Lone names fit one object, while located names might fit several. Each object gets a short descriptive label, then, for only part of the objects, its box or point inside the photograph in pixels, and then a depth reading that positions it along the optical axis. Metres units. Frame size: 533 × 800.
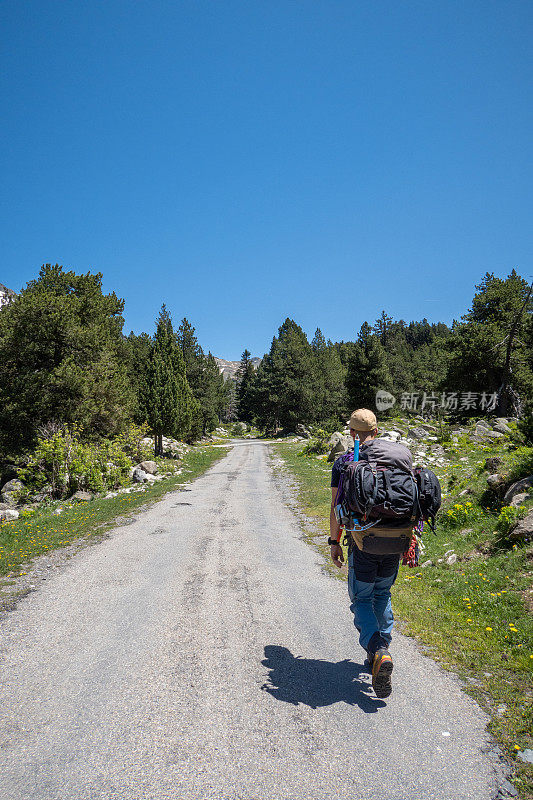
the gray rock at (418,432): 21.31
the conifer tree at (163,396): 25.39
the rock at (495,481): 7.91
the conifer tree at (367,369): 37.53
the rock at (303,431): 43.83
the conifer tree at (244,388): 79.03
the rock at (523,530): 5.86
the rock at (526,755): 2.75
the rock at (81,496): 13.98
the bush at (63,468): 14.92
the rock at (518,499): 6.77
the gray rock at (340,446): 21.21
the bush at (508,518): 6.33
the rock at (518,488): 7.08
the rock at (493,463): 9.14
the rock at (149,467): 20.17
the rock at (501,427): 18.59
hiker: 3.39
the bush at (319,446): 26.46
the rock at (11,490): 15.64
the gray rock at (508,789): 2.51
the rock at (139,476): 17.77
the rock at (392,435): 19.58
